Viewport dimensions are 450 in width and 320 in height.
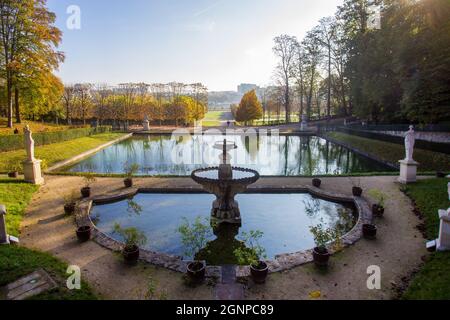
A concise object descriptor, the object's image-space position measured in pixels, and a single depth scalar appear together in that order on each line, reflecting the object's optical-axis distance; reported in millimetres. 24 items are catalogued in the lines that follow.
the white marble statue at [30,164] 11505
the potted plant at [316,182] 11711
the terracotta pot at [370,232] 7109
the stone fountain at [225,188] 8539
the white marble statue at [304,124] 37391
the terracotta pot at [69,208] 8718
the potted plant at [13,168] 12281
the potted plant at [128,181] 11898
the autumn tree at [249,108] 45469
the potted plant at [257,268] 5254
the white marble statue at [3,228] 6421
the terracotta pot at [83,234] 7004
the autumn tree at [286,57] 43656
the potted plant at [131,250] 5929
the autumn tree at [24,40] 22484
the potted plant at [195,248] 5305
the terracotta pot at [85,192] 10406
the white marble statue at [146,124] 39906
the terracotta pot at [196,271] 5281
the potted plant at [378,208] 8492
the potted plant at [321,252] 5785
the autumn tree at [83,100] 44062
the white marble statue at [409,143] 11039
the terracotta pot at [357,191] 10391
